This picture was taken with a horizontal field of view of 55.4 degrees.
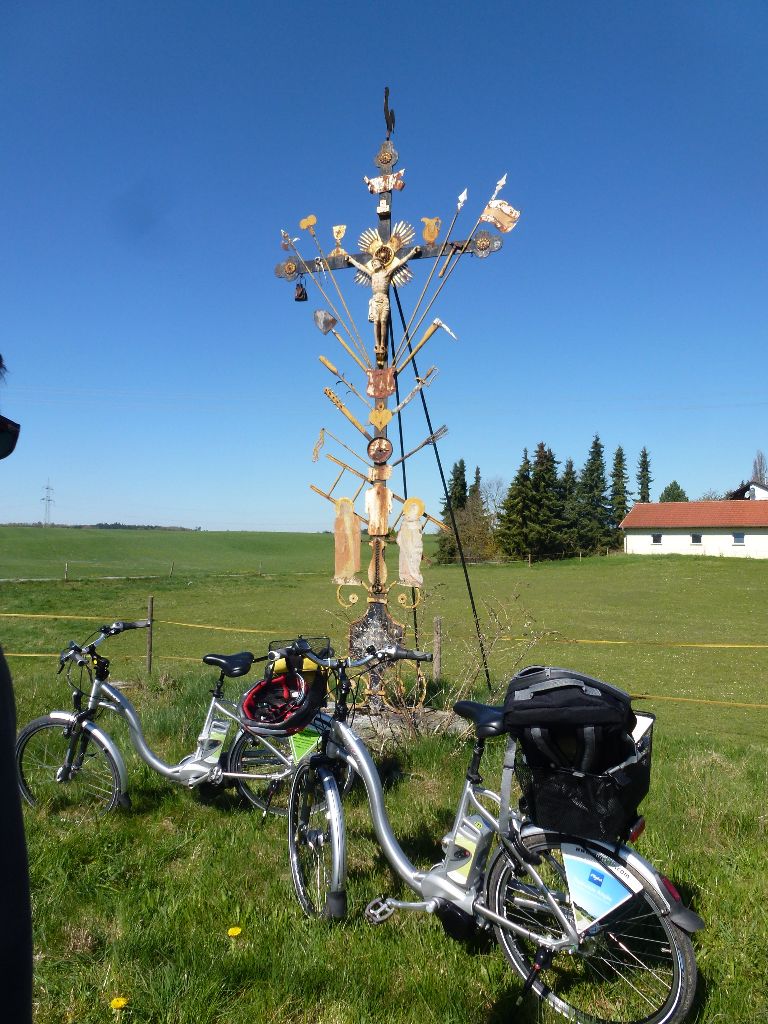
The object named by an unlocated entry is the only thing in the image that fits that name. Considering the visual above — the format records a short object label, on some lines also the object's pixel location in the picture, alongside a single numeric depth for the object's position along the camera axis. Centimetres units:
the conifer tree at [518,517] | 4725
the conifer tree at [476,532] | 4800
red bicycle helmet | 362
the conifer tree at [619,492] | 6519
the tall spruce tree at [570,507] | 4997
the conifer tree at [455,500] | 4462
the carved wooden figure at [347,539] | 634
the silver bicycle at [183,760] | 391
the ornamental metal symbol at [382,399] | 613
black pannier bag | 233
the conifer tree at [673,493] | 8550
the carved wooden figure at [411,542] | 607
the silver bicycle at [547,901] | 235
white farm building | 4519
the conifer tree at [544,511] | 4734
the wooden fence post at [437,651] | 777
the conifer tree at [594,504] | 5753
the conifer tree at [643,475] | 8250
